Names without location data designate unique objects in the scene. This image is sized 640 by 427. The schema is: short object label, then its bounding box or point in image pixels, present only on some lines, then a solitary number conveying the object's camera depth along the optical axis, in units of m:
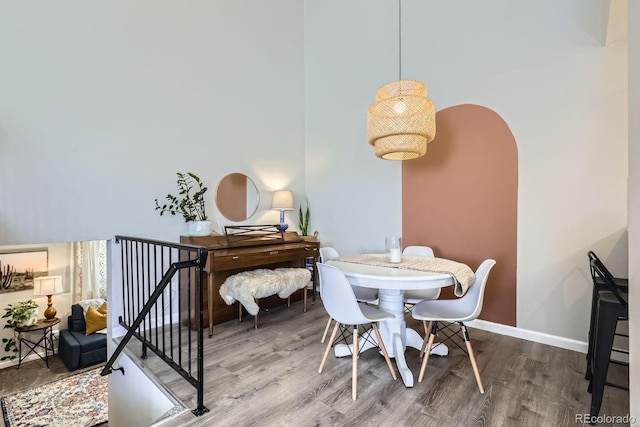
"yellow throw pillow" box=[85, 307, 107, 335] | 4.92
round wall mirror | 3.82
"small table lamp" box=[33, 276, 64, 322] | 4.89
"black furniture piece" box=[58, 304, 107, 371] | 4.61
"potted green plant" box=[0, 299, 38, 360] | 4.72
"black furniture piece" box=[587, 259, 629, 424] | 1.70
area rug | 3.60
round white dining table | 2.02
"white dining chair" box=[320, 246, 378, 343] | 2.74
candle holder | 2.54
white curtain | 5.52
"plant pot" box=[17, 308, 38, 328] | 4.72
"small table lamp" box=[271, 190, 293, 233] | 4.23
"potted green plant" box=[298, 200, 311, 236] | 4.55
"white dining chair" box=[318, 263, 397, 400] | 2.02
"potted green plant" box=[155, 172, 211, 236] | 3.37
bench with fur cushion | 3.10
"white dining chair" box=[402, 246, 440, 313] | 2.69
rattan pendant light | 2.38
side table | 4.76
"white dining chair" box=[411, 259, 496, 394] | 2.08
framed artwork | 4.80
